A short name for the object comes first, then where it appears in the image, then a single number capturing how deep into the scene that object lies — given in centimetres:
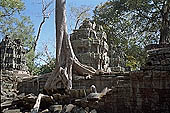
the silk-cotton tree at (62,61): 763
